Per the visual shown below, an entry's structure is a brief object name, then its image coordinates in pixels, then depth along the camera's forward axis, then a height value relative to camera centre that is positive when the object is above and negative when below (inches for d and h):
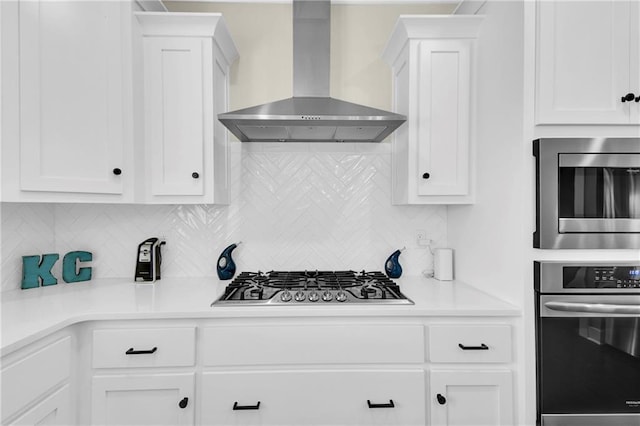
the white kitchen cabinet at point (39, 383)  44.0 -23.1
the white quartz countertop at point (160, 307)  53.2 -15.8
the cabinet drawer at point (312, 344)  58.6 -22.0
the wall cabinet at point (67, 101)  56.4 +19.8
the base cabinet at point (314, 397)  58.1 -30.5
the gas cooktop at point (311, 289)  63.0 -15.0
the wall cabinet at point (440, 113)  73.4 +20.8
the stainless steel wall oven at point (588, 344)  55.8 -21.0
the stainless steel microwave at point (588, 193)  55.8 +3.1
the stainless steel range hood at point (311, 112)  67.6 +19.5
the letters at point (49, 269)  73.9 -12.1
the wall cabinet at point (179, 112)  72.7 +21.0
